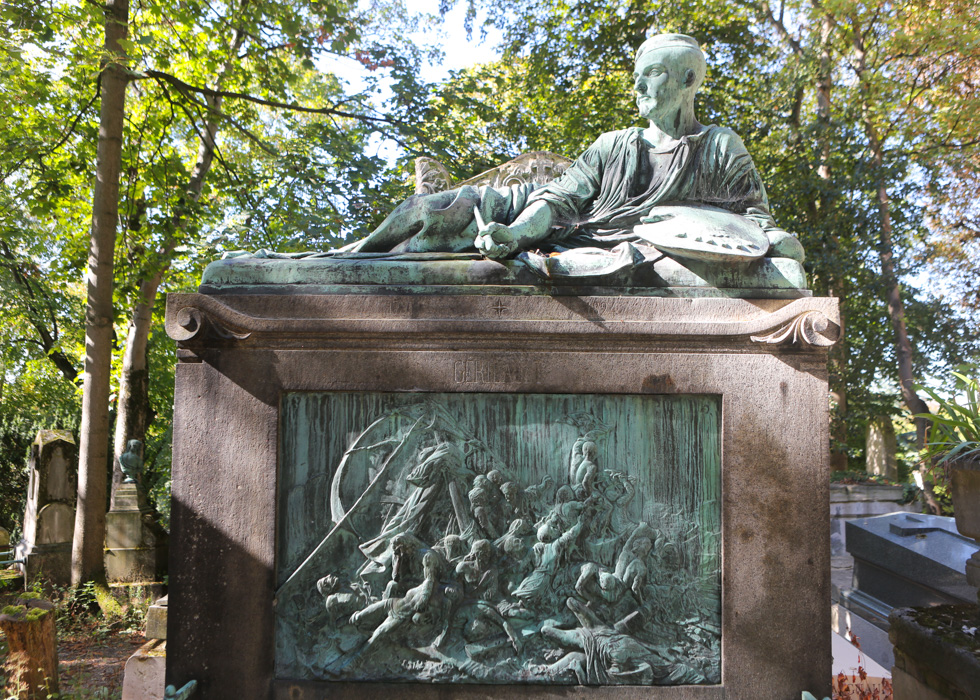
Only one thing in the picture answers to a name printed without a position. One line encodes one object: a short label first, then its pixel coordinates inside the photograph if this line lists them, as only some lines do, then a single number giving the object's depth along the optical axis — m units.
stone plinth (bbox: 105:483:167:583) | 9.77
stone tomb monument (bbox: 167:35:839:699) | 3.41
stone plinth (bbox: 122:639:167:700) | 4.64
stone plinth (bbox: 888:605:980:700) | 3.70
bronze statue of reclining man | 3.91
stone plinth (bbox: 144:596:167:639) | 5.25
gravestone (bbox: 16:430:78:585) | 9.73
